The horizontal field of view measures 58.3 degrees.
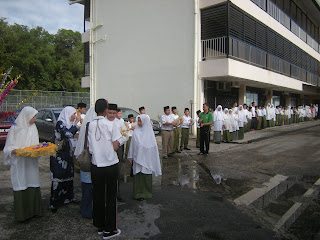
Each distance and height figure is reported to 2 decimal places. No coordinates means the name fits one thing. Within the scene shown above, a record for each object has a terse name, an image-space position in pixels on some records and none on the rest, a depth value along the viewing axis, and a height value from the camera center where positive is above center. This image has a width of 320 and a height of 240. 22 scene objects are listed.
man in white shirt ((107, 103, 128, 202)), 3.91 +0.02
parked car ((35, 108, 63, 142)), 11.38 -0.22
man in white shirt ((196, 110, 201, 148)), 11.50 -1.03
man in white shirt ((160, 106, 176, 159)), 9.35 -0.52
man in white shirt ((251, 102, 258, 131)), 17.73 -0.23
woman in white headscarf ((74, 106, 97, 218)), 4.14 -0.99
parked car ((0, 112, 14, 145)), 9.92 -0.52
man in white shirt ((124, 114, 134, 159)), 8.09 -0.28
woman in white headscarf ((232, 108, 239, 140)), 13.26 -0.40
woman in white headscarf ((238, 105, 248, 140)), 13.71 -0.27
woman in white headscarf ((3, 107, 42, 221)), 4.18 -0.79
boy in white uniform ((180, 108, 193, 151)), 10.94 -0.52
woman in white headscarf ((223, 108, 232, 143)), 12.66 -0.57
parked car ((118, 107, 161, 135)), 13.58 -0.04
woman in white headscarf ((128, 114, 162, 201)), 5.35 -0.80
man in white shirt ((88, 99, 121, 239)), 3.73 -0.70
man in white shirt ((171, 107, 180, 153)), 10.28 -0.76
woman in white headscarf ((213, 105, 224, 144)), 12.66 -0.34
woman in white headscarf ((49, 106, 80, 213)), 4.70 -0.79
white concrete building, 14.67 +3.84
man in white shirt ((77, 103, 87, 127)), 6.47 +0.18
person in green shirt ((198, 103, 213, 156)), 9.76 -0.37
